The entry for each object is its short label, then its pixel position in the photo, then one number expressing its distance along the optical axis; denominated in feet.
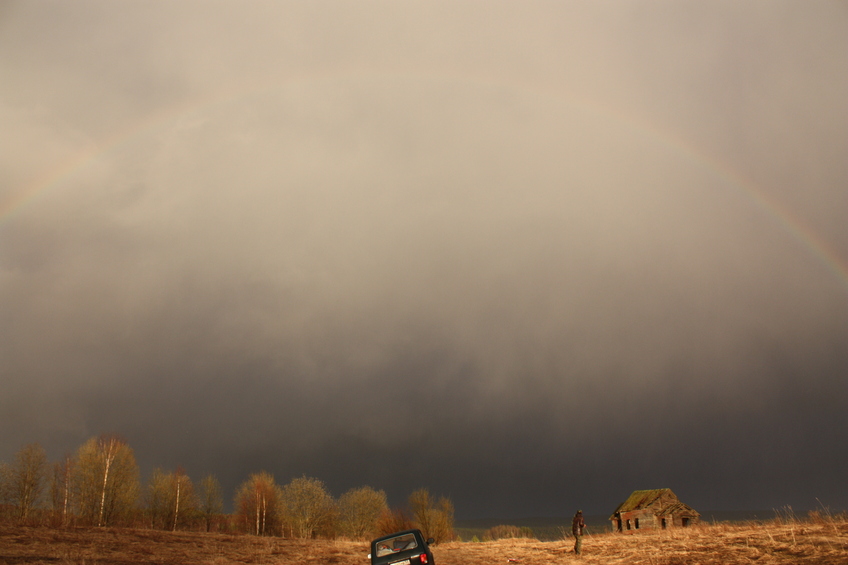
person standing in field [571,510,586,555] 102.17
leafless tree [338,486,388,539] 345.31
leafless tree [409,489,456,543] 263.08
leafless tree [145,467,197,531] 323.37
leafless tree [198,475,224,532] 370.12
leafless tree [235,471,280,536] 354.54
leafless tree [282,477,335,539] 341.82
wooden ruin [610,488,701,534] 244.83
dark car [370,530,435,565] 63.72
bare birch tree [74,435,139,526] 276.62
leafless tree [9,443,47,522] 269.44
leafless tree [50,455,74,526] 271.69
